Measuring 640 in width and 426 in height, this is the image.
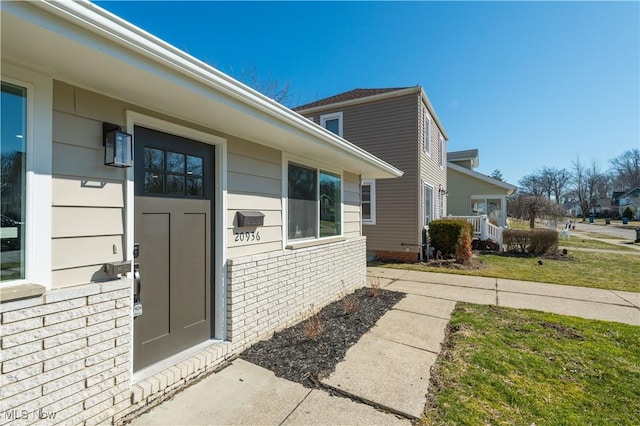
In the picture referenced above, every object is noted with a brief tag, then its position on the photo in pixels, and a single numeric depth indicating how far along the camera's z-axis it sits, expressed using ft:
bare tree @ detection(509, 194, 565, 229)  53.52
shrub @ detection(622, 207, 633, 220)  139.54
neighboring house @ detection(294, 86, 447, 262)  33.37
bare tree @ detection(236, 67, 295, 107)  36.91
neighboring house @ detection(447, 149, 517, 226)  56.24
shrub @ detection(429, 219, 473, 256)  32.65
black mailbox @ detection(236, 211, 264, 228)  11.30
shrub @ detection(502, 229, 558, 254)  36.37
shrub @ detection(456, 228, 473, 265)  30.78
